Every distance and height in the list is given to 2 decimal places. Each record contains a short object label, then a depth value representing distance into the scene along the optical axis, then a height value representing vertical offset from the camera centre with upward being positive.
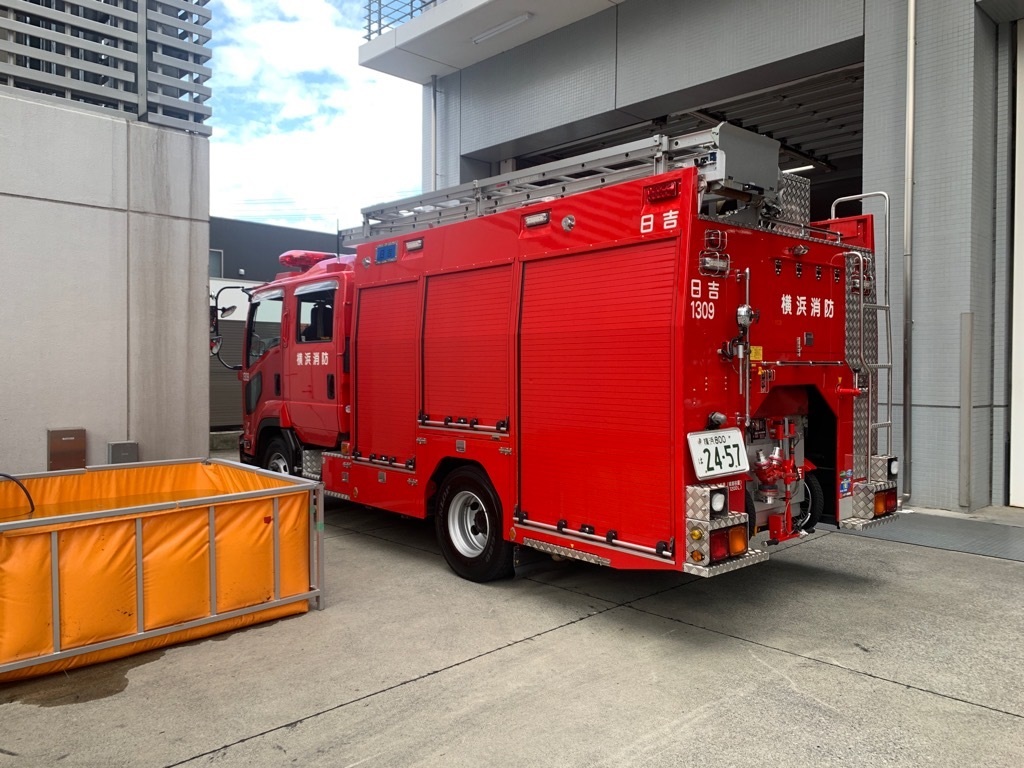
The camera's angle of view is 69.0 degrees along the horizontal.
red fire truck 4.72 +0.09
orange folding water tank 4.23 -1.24
